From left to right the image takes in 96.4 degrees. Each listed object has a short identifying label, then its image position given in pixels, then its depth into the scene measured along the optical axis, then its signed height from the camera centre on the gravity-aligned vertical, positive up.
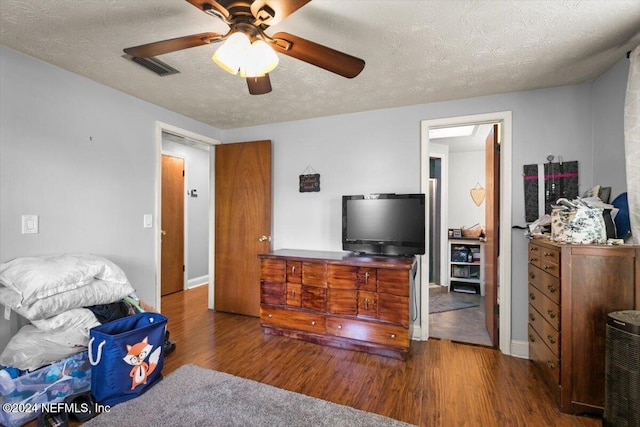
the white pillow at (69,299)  1.75 -0.58
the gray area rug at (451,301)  3.96 -1.33
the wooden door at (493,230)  2.80 -0.18
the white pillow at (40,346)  1.75 -0.85
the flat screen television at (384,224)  2.78 -0.12
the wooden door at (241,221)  3.57 -0.11
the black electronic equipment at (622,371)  1.48 -0.86
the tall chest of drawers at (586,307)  1.78 -0.61
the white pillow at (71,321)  1.81 -0.71
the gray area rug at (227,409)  1.76 -1.28
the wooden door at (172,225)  4.52 -0.21
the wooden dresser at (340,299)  2.55 -0.84
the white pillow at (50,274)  1.76 -0.41
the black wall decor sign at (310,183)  3.41 +0.36
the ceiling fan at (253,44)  1.20 +0.83
